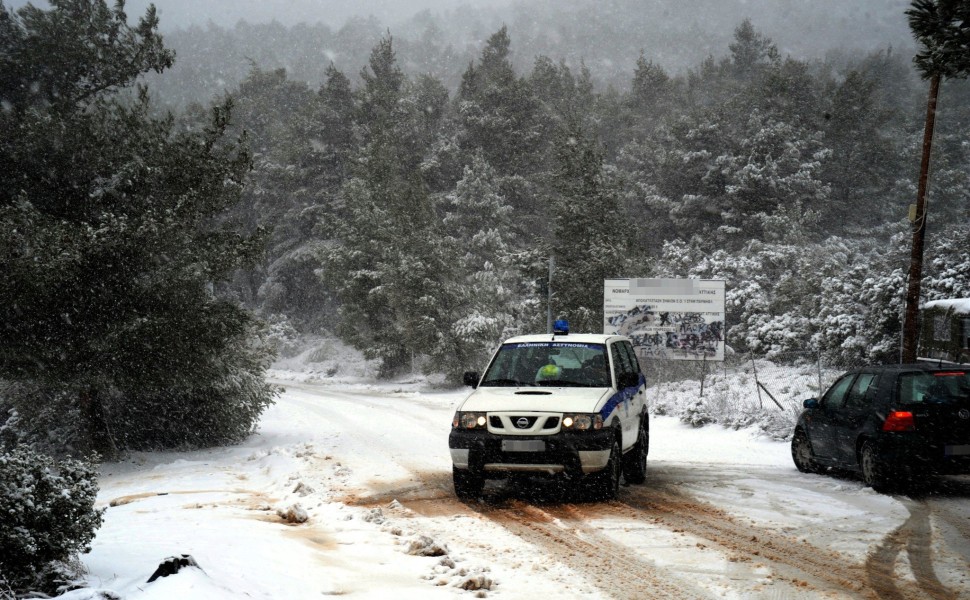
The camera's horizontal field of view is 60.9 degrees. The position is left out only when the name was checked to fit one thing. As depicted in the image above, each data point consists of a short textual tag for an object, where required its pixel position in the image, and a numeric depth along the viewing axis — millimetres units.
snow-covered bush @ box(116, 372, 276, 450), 16422
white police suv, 8680
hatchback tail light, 9385
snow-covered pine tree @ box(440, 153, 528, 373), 32156
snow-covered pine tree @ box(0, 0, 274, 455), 13312
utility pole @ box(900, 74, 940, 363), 16562
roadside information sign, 22125
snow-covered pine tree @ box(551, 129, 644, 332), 28172
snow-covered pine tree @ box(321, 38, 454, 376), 33156
